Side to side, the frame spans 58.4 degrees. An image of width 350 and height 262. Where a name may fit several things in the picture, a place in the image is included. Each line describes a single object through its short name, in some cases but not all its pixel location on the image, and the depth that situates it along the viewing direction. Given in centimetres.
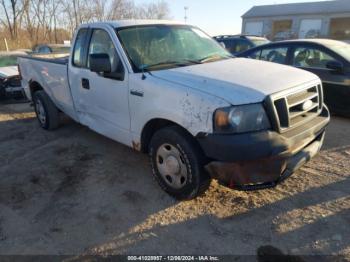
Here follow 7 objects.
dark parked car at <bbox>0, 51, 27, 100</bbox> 853
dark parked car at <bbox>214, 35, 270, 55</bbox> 1065
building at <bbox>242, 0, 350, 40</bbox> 3653
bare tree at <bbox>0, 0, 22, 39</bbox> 3178
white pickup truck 280
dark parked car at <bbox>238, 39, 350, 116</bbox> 568
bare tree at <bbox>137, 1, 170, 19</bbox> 3804
